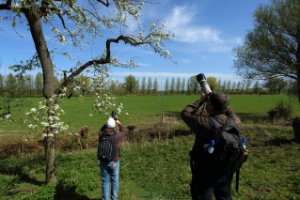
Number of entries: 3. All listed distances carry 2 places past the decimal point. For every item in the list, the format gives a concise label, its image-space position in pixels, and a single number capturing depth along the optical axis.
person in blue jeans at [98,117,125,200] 4.26
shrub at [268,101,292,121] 15.92
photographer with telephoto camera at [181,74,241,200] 2.70
